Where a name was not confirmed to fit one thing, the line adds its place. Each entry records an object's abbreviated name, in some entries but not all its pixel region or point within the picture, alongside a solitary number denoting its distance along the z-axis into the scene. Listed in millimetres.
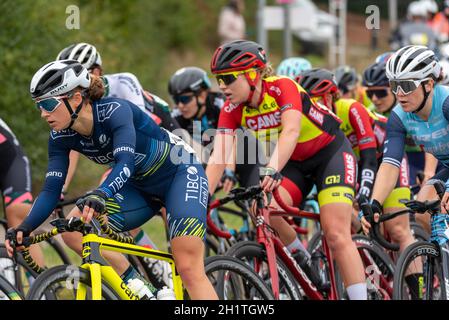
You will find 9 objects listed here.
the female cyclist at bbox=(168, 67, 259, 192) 18703
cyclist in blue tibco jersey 12125
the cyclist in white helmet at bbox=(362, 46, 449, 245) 13844
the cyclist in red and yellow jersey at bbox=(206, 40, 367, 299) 14570
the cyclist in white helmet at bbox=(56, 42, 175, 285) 16453
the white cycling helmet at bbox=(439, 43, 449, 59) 30484
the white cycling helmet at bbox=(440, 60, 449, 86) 18566
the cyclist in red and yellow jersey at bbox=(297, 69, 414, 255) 16781
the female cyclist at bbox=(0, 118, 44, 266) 15727
